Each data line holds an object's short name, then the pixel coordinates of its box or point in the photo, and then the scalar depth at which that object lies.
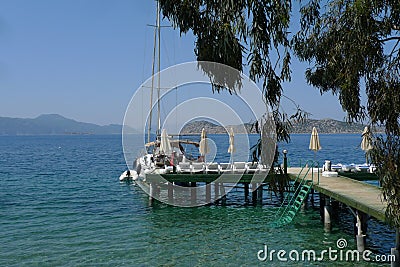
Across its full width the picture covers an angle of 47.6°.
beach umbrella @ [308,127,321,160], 18.62
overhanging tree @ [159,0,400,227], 4.36
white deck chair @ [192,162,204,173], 17.54
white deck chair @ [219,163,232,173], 17.92
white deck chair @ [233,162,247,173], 17.56
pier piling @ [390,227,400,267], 8.95
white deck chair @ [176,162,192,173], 17.72
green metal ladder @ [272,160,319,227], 14.70
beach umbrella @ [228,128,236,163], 20.05
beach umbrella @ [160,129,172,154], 21.92
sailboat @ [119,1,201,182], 21.44
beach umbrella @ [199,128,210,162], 20.53
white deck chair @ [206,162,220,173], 17.66
